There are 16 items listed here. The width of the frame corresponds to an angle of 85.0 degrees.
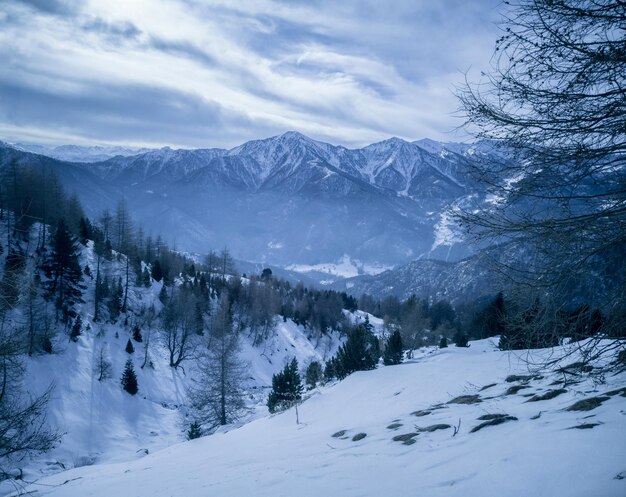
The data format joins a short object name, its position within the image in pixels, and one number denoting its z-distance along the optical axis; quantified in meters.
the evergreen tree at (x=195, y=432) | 20.67
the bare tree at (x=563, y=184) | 3.59
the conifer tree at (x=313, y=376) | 35.98
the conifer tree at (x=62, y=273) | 34.94
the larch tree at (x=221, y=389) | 24.53
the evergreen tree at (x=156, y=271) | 54.34
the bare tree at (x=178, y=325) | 41.09
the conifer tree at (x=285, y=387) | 26.22
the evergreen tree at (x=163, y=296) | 49.41
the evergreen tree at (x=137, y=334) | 40.69
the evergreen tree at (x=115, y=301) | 40.41
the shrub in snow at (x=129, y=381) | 32.53
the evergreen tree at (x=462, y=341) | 38.05
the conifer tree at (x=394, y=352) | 32.38
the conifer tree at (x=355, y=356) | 29.55
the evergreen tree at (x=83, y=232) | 46.34
